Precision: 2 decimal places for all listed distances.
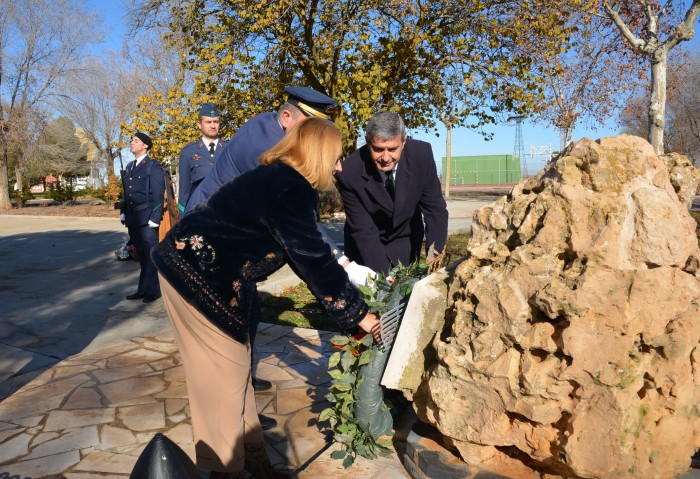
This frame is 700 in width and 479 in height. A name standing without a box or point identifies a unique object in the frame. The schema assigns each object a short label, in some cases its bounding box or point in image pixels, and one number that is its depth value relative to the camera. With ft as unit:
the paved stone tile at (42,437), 11.58
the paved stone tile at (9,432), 11.83
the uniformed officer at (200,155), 18.24
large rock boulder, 7.90
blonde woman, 8.71
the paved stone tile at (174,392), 13.99
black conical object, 5.93
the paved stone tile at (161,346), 17.57
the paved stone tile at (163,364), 16.02
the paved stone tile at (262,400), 13.44
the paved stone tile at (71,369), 15.53
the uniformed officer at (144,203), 23.77
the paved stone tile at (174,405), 13.16
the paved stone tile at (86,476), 10.34
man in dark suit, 13.92
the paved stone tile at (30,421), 12.45
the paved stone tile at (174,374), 15.14
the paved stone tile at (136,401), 13.51
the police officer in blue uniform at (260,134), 11.35
